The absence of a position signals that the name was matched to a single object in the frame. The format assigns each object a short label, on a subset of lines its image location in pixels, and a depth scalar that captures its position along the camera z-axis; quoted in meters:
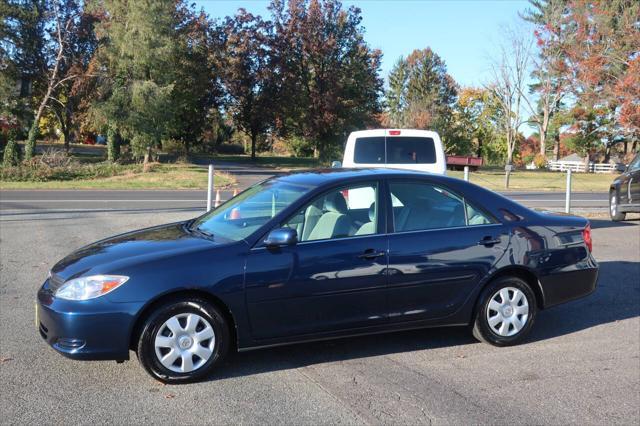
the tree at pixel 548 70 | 42.72
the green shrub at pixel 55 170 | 27.98
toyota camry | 4.41
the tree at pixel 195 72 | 45.50
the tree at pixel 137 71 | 34.66
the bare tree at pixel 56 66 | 34.22
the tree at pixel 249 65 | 50.50
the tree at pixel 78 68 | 37.75
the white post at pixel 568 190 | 15.21
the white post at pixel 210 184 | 11.96
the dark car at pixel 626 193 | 14.13
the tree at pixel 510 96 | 39.22
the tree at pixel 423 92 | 63.66
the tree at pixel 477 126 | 70.75
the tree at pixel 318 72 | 50.69
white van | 10.33
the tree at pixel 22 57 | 36.88
